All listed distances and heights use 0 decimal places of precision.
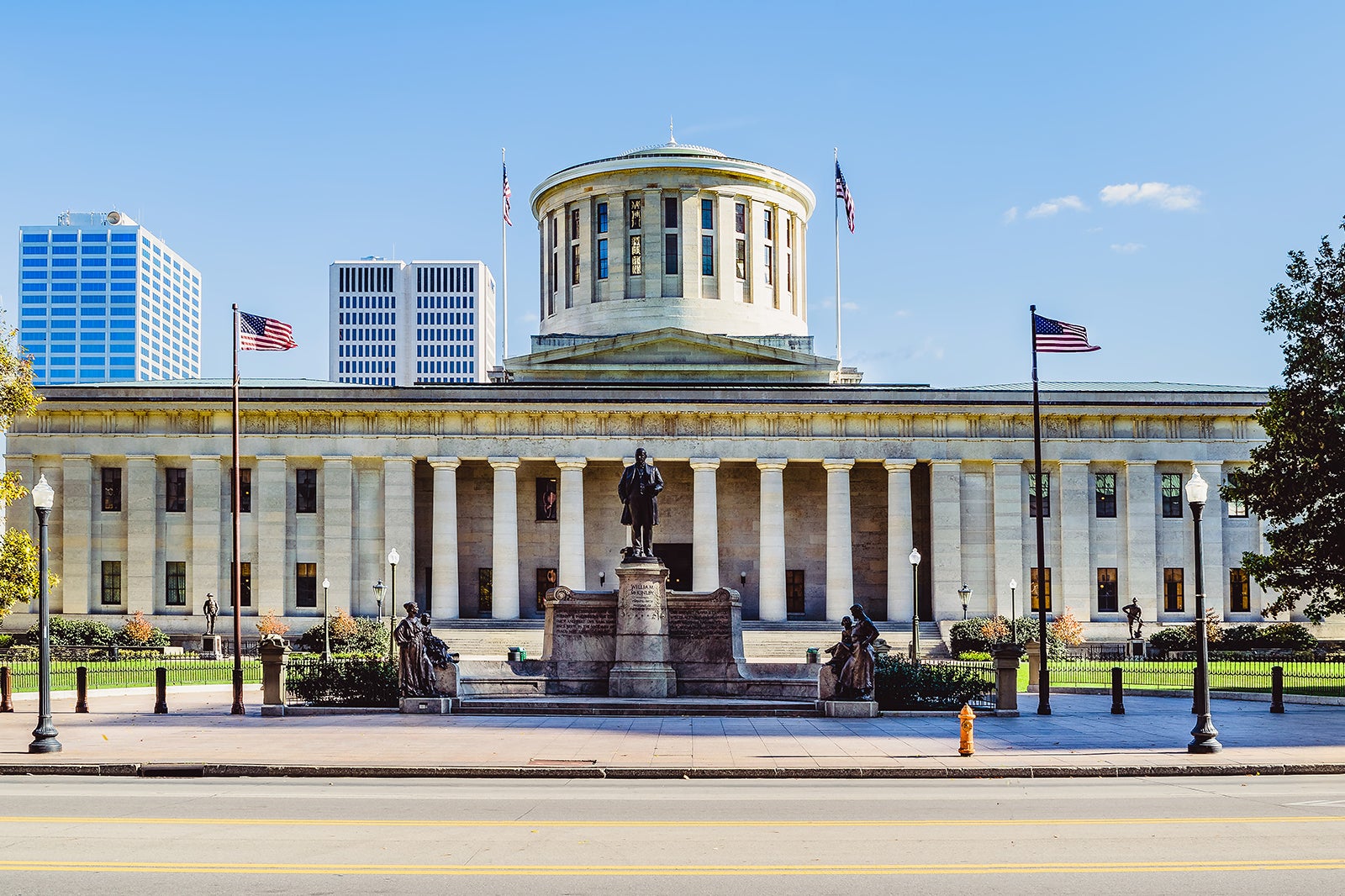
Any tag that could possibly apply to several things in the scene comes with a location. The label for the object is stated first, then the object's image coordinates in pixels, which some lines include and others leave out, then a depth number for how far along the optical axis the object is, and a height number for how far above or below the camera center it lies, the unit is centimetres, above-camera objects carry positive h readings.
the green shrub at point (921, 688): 2881 -400
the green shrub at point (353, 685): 2933 -382
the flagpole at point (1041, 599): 2930 -227
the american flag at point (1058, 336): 3788 +534
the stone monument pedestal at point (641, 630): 2992 -273
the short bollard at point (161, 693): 2842 -384
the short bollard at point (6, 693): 3006 -403
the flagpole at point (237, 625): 2814 -295
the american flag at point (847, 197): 6588 +1653
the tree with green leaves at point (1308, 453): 3462 +155
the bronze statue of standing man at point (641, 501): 3164 +39
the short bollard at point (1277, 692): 2944 -426
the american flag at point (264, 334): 4081 +616
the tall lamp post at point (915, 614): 4772 -381
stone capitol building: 6072 +177
